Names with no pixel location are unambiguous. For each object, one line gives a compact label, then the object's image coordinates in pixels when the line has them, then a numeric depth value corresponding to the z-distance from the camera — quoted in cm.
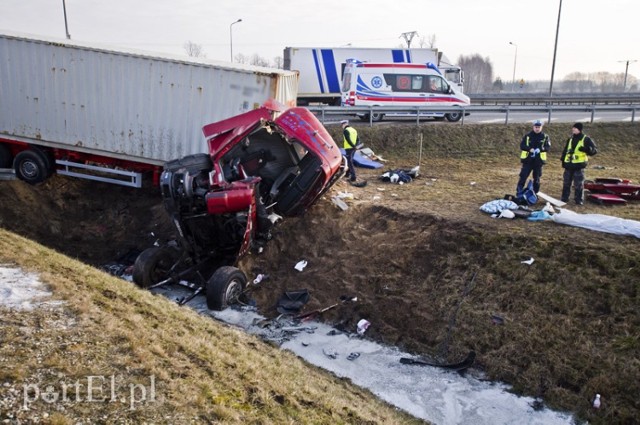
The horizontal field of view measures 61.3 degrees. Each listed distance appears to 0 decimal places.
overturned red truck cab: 820
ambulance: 2059
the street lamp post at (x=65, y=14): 2709
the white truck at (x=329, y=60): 2425
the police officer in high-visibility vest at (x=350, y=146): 1224
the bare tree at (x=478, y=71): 9062
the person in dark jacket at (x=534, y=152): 1001
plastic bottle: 584
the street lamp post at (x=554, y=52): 2865
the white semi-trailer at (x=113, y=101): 1070
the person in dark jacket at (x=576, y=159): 956
